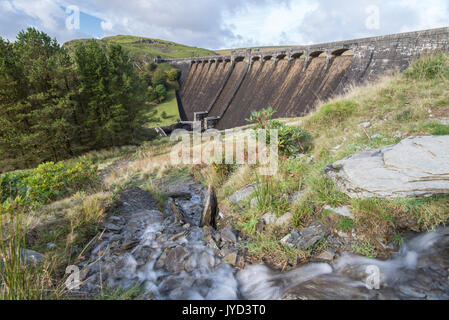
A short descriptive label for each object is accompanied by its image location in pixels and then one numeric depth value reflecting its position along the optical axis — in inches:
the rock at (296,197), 135.5
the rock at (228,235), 128.4
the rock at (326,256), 104.8
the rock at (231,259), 113.5
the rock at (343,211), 118.3
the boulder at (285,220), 127.0
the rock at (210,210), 153.9
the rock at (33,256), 101.8
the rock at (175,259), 114.1
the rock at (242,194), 164.9
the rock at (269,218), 132.0
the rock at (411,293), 82.8
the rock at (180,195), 213.8
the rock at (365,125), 202.7
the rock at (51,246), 121.1
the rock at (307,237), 112.3
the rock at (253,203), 146.2
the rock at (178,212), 158.0
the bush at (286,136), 197.6
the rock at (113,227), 145.9
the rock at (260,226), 129.6
